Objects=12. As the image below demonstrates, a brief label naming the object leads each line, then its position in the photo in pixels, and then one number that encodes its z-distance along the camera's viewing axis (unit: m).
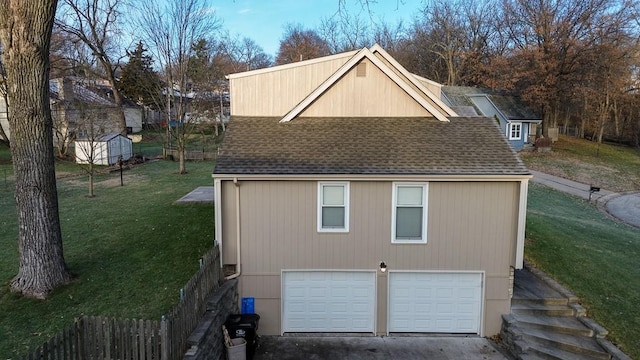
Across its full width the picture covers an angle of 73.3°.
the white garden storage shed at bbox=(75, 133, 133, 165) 28.31
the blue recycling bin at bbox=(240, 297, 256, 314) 10.90
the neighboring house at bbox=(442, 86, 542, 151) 39.25
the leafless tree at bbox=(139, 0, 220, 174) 30.50
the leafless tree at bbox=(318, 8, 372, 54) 45.54
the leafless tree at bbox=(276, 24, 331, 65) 51.21
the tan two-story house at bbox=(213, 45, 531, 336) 10.52
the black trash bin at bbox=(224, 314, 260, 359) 9.62
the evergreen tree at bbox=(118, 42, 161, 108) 44.05
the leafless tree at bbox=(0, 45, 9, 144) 32.08
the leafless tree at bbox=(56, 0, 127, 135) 34.53
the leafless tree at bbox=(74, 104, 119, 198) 27.88
